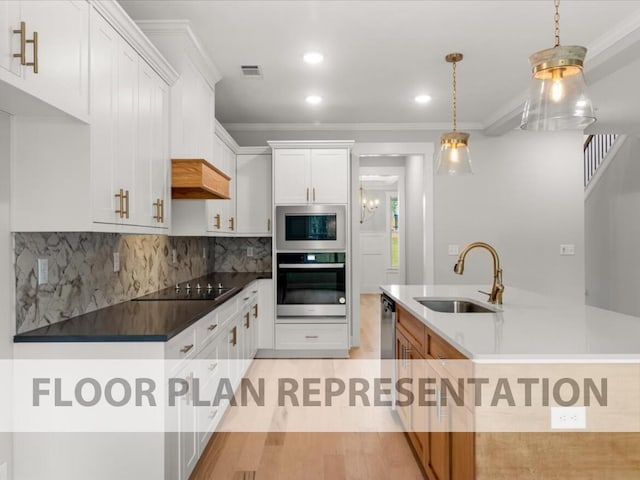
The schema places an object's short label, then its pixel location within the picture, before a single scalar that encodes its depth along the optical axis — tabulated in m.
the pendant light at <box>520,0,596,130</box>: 1.84
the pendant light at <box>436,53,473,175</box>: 3.03
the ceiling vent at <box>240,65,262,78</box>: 3.58
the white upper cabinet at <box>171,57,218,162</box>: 2.93
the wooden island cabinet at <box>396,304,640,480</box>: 1.57
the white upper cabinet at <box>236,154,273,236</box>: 5.06
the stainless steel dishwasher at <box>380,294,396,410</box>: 3.13
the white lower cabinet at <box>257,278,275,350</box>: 4.82
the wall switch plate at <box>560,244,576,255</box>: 5.35
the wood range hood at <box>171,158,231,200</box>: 2.88
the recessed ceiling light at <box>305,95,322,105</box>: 4.31
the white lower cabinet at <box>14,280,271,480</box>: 1.87
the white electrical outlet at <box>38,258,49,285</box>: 2.03
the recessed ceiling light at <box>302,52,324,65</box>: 3.33
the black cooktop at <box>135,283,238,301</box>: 3.05
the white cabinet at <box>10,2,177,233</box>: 1.85
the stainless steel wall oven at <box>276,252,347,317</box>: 4.78
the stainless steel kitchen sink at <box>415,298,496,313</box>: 2.96
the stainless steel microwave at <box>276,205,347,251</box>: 4.79
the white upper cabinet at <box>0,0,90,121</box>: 1.39
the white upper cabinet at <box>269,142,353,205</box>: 4.79
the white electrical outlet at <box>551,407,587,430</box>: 1.57
